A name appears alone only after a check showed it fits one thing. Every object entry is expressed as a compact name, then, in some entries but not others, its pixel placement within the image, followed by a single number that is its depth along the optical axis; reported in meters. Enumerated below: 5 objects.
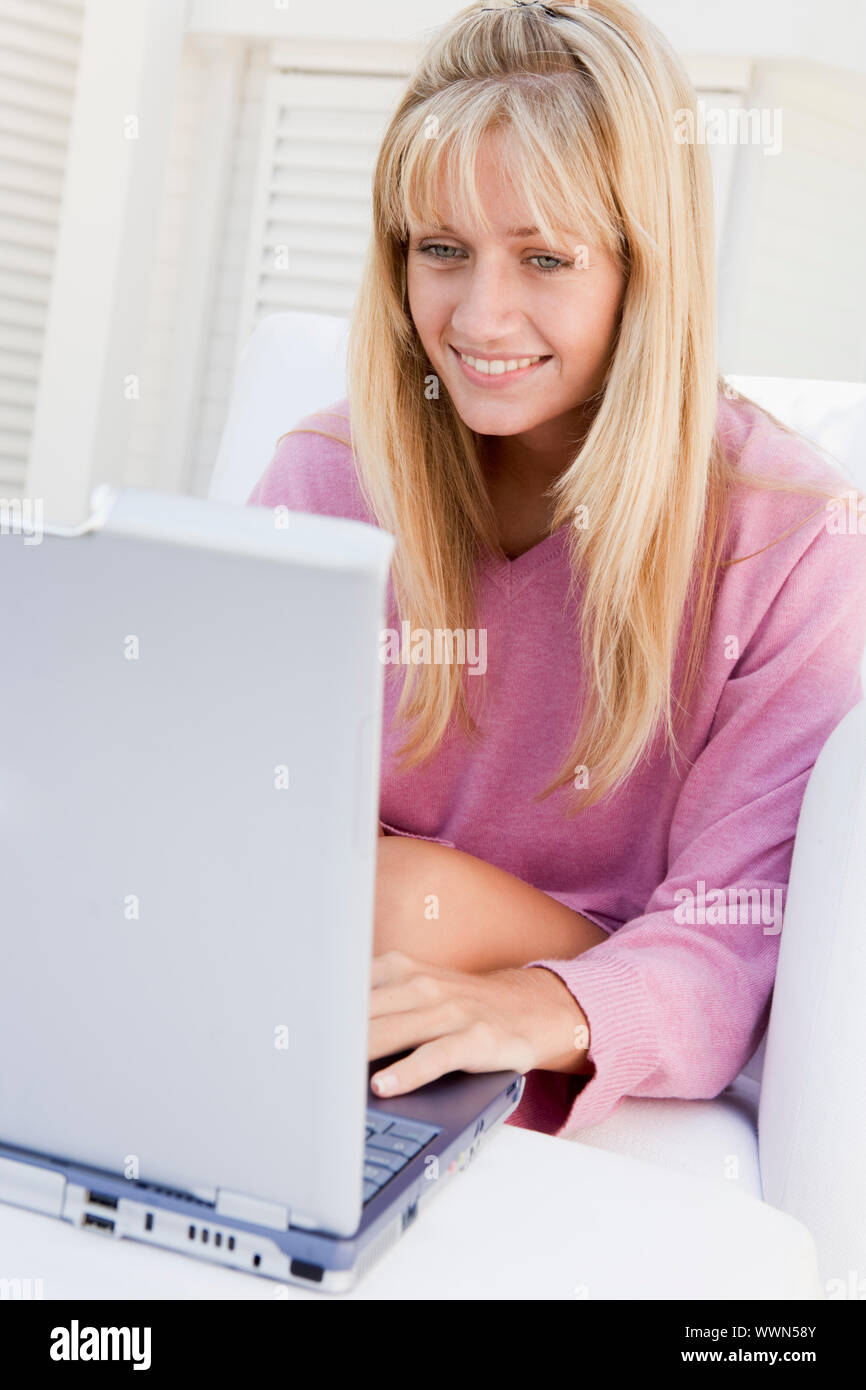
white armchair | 1.66
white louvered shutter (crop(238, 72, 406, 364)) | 3.46
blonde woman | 1.78
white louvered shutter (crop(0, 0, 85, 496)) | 3.44
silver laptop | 1.18
